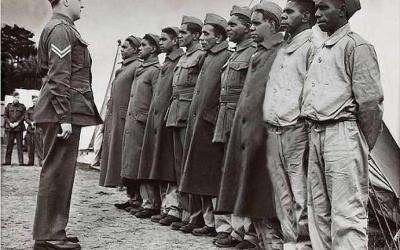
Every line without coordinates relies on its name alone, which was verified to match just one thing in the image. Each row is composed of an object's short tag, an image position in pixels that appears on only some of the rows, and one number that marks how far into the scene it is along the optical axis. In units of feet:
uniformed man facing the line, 13.16
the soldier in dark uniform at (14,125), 39.58
